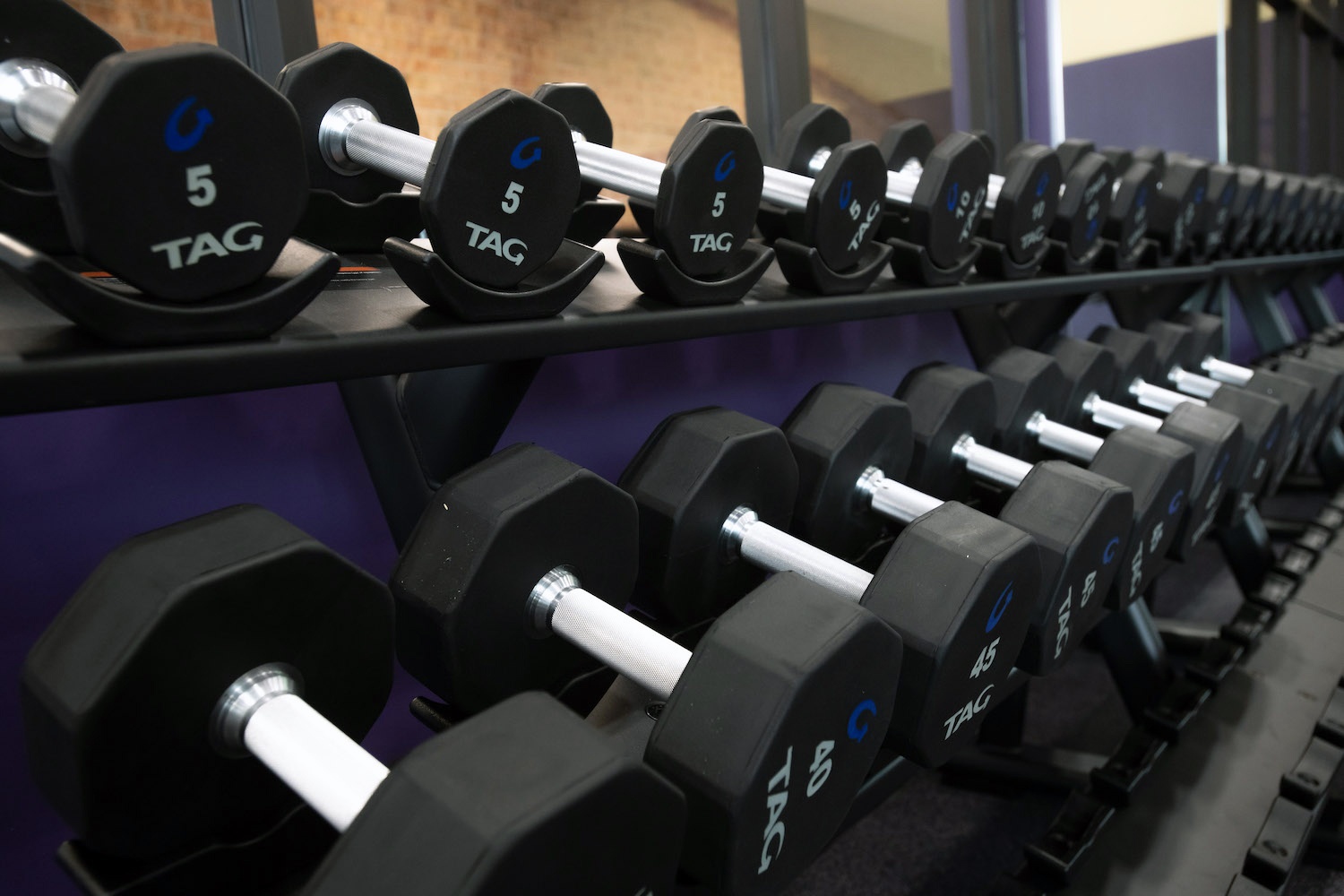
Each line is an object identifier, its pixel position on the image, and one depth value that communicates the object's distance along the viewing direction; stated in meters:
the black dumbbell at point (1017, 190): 1.14
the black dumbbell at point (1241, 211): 1.89
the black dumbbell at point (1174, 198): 1.58
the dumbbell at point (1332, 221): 2.53
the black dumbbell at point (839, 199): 0.82
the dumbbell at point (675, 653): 0.47
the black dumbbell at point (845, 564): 0.61
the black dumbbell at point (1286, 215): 2.16
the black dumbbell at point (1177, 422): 1.07
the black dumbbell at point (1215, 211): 1.71
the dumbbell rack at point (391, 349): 0.43
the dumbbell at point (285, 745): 0.36
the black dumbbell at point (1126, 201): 1.41
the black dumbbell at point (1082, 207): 1.28
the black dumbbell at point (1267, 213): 2.05
